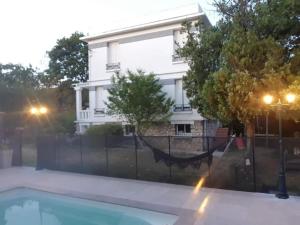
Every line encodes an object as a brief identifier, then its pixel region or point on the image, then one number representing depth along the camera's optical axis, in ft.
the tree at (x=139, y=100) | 41.35
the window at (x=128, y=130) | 46.36
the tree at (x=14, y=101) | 57.47
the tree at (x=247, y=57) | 22.53
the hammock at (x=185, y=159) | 24.23
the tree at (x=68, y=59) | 77.86
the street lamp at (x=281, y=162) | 20.14
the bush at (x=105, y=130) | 44.68
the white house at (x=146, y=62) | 45.03
